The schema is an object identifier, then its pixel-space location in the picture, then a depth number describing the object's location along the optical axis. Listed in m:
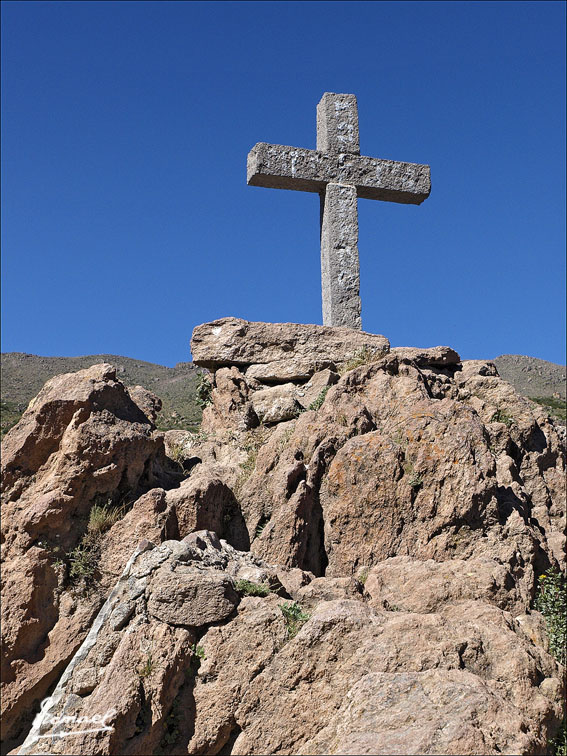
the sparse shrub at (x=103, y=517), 6.16
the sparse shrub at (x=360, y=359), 9.02
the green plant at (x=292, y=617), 5.21
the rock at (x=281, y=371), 9.23
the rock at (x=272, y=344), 9.39
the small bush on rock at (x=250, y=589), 5.54
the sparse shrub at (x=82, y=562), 5.86
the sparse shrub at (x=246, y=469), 7.49
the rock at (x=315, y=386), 8.76
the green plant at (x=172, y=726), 4.93
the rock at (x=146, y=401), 7.99
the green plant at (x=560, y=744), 5.17
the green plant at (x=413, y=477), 6.82
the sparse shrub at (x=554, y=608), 5.78
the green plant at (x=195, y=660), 5.16
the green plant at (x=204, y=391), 9.52
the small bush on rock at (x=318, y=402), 8.30
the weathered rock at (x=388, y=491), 6.64
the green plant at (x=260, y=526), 6.98
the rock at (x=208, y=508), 6.54
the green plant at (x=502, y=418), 8.79
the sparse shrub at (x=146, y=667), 5.01
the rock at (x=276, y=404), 8.70
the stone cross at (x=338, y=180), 10.55
